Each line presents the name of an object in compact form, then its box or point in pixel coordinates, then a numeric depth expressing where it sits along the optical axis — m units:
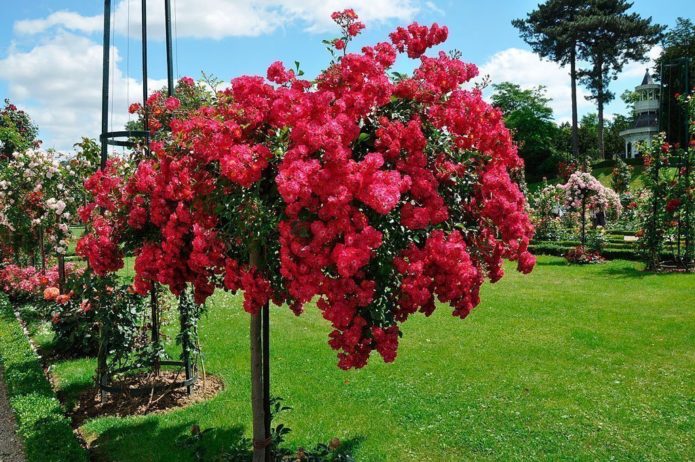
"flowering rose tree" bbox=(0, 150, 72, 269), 8.80
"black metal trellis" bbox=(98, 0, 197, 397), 5.31
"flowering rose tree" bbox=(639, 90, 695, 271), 12.07
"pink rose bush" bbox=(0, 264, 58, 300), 10.24
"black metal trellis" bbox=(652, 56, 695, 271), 12.09
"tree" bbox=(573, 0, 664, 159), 31.45
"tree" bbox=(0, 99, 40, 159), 20.38
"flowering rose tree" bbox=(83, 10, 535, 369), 2.38
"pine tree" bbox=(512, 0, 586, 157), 32.31
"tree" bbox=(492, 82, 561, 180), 40.72
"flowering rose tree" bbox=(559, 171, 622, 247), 15.60
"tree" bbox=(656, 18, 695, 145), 32.12
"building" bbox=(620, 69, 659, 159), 42.00
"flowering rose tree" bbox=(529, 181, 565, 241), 19.05
